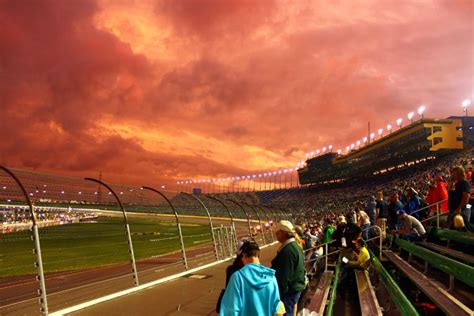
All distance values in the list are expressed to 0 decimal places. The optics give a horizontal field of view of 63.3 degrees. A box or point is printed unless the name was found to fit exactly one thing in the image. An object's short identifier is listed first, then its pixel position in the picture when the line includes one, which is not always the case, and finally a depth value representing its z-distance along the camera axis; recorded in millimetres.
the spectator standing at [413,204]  11673
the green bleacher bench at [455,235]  6905
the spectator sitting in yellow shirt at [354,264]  8352
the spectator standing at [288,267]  4559
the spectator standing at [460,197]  7961
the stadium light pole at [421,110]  62538
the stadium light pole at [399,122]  75250
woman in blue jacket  3309
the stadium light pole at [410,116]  70375
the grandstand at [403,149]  61438
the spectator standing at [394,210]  11597
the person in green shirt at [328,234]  12539
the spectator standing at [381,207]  13523
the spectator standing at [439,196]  10820
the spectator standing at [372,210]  16516
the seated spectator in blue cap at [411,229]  9289
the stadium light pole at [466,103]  57131
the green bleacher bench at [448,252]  6602
